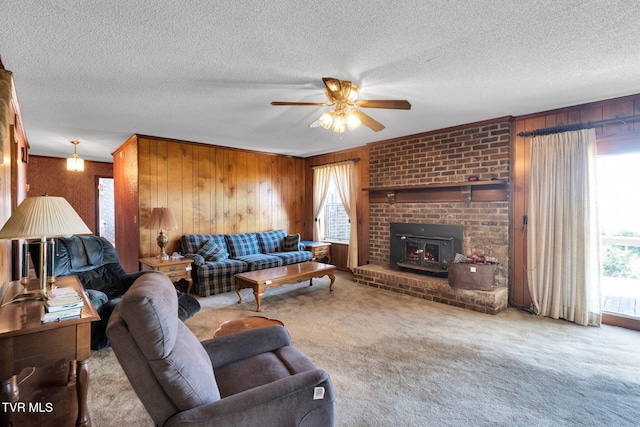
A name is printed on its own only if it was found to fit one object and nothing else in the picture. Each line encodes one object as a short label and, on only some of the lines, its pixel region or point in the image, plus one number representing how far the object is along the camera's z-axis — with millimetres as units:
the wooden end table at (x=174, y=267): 4293
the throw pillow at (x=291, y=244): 6030
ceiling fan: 2666
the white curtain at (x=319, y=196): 6548
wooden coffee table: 3889
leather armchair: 3086
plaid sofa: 4625
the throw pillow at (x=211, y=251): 4918
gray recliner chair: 1156
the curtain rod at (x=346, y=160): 5881
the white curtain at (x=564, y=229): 3375
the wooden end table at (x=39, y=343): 1530
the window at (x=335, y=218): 6348
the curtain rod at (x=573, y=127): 3221
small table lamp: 4430
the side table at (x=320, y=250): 6164
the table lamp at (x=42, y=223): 1838
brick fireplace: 4016
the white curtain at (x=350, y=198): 5922
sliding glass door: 3328
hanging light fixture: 5410
